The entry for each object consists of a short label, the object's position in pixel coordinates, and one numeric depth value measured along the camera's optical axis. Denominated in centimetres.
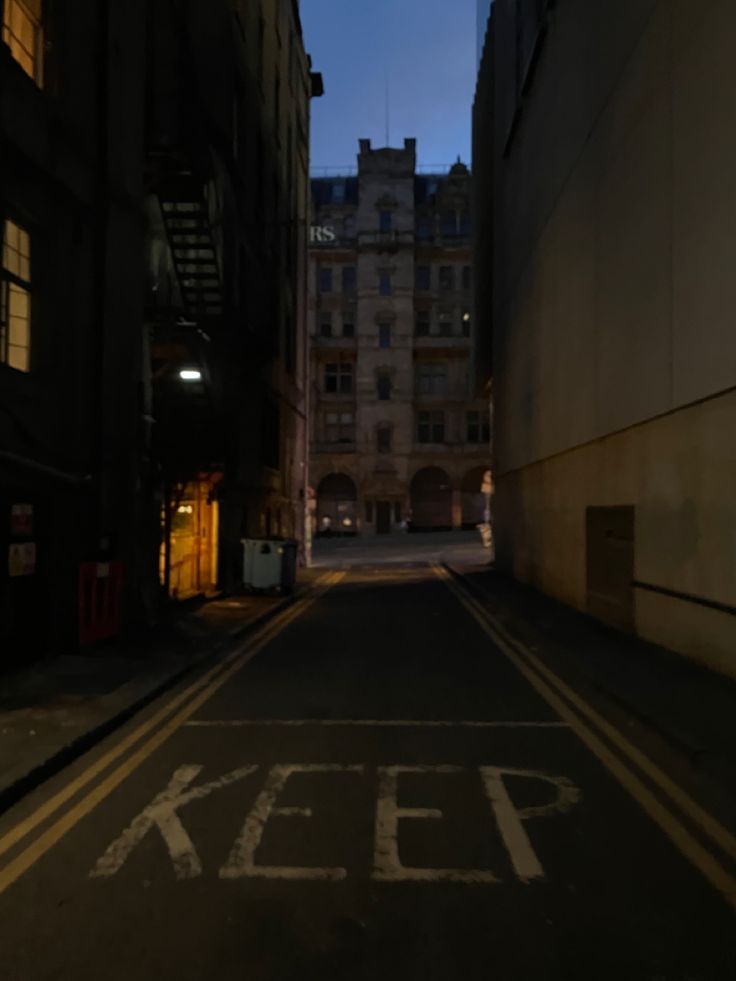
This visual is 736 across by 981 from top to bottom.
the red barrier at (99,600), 1064
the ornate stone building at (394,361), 6038
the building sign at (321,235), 6109
